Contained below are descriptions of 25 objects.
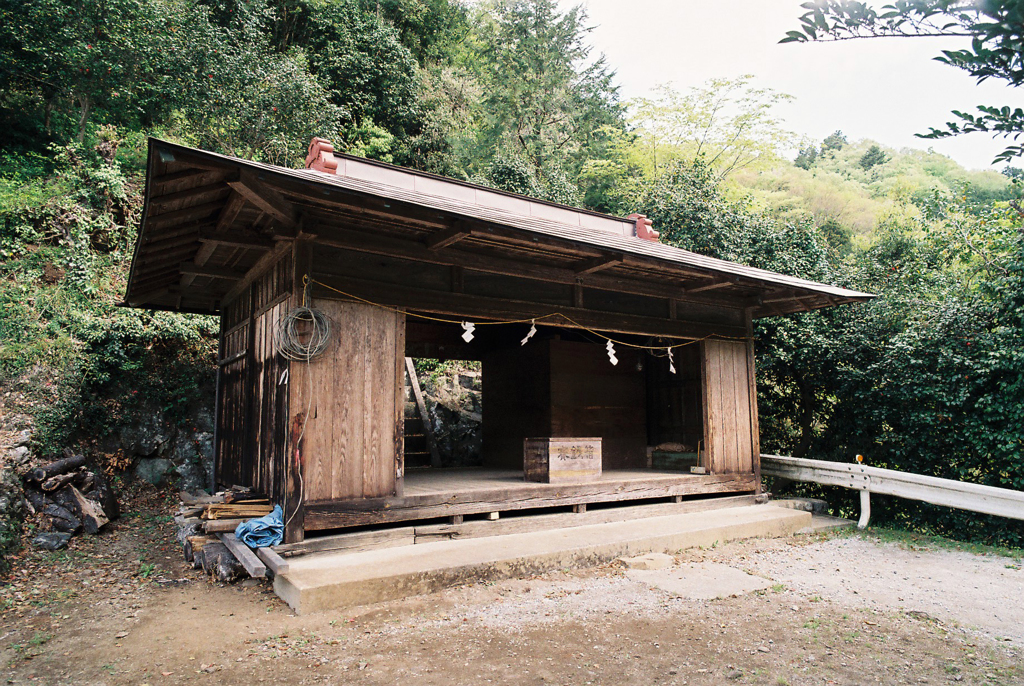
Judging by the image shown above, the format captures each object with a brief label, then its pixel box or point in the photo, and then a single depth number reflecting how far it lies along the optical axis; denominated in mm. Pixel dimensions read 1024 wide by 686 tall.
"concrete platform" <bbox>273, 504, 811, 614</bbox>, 4676
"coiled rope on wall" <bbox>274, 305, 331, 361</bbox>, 5438
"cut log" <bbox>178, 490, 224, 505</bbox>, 6072
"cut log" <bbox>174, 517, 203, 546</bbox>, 6405
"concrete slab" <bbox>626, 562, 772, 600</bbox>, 5305
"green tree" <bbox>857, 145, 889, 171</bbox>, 38062
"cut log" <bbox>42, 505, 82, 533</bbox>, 7258
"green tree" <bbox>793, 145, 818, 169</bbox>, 38469
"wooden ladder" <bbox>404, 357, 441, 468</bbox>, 11453
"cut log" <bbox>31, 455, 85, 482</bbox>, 7480
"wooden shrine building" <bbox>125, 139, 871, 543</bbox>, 5480
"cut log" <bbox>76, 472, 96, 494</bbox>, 8031
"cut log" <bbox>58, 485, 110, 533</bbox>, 7547
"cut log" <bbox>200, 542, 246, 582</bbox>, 5461
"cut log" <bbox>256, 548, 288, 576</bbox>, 4895
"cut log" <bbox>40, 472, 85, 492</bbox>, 7527
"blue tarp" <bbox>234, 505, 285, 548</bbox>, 5367
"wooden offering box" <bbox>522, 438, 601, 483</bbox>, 7336
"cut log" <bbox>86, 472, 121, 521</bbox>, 8047
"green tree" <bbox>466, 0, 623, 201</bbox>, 22531
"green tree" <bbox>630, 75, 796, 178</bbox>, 24125
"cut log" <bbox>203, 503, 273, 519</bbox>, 5855
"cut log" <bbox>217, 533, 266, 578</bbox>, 4812
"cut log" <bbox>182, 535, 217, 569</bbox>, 6039
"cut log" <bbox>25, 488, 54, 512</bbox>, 7289
